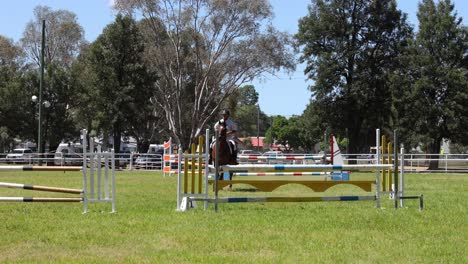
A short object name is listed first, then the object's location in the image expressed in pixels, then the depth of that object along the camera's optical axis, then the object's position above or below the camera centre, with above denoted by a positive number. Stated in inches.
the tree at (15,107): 2191.2 +142.1
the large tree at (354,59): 2052.2 +296.9
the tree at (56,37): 2431.1 +440.4
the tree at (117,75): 2010.3 +236.2
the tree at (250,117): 5134.4 +269.9
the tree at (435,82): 1886.1 +205.9
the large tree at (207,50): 1942.7 +322.2
